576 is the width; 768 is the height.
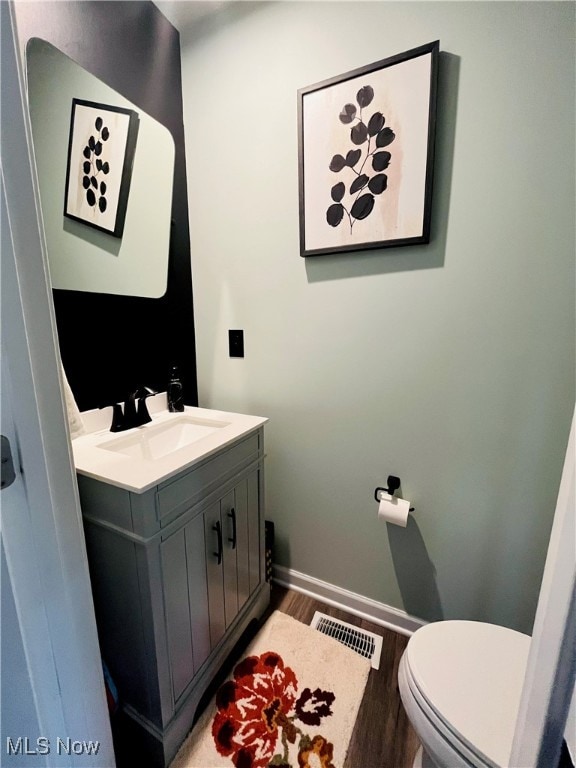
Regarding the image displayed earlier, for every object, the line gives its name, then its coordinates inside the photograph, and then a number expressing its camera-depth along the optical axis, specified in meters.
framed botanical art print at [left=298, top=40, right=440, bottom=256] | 0.98
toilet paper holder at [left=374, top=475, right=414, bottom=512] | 1.22
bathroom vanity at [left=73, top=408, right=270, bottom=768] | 0.81
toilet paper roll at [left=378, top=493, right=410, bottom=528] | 1.15
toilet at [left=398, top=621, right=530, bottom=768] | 0.65
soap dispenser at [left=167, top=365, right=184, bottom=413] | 1.37
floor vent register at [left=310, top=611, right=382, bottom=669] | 1.22
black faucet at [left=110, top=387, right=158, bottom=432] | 1.15
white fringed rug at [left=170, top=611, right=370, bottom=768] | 0.91
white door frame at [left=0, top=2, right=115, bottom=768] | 0.46
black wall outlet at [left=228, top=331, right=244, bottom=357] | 1.46
